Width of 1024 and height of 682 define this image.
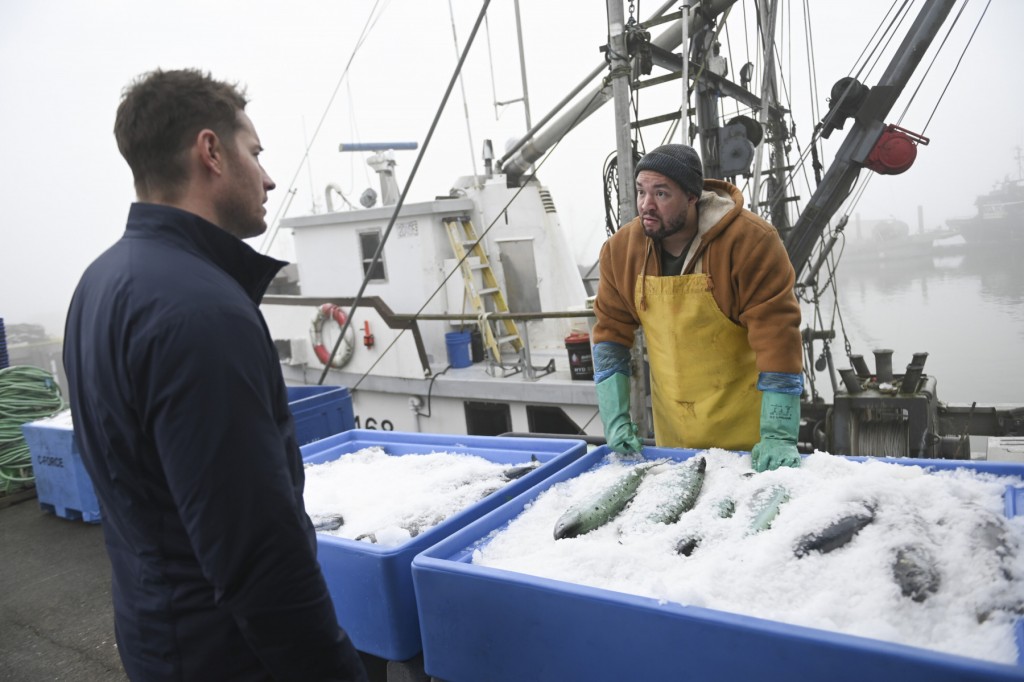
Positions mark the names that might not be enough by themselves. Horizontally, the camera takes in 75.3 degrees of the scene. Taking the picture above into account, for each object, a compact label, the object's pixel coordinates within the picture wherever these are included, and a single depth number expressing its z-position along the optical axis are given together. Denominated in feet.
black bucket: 21.03
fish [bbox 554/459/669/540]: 5.37
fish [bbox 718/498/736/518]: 5.47
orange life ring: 26.20
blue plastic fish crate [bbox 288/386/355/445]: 14.61
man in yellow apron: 7.45
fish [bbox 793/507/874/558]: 4.57
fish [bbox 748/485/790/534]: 5.07
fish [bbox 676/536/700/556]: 4.89
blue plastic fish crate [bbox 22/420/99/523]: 15.89
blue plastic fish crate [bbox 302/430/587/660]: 5.23
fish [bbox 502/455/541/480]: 7.30
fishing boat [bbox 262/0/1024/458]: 13.51
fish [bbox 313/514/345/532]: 6.25
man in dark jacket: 3.35
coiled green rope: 18.66
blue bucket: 25.41
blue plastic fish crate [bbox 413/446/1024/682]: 3.37
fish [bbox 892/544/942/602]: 3.93
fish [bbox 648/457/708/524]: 5.53
